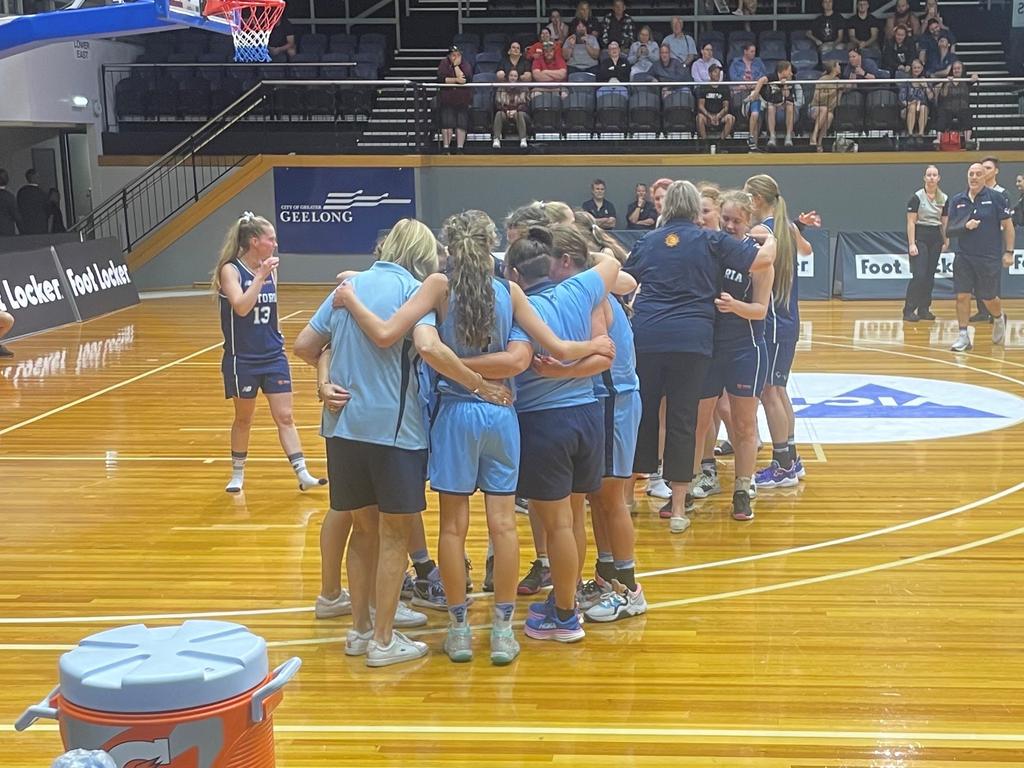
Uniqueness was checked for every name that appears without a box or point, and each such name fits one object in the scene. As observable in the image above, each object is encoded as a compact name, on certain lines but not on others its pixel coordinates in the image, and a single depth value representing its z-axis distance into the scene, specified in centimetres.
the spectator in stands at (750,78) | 1855
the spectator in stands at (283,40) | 2130
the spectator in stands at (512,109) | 1925
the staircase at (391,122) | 1980
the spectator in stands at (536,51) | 1977
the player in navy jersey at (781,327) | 689
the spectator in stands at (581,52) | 2014
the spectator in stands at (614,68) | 1962
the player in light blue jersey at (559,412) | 480
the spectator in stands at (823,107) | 1842
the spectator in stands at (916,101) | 1838
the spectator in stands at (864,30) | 2036
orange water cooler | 275
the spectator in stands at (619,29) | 2036
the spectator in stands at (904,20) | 2008
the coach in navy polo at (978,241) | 1198
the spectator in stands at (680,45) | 2005
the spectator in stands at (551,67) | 1958
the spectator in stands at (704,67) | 1942
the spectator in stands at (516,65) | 1958
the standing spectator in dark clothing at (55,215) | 2041
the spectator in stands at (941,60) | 1930
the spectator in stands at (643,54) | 1967
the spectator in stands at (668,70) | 1955
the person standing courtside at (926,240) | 1456
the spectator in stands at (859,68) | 1900
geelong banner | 1956
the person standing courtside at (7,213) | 1855
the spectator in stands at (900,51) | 1953
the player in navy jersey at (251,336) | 707
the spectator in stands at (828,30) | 2055
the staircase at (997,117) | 1869
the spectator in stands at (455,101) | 1942
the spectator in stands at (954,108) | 1828
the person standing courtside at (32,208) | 1941
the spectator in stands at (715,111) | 1872
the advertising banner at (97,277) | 1602
